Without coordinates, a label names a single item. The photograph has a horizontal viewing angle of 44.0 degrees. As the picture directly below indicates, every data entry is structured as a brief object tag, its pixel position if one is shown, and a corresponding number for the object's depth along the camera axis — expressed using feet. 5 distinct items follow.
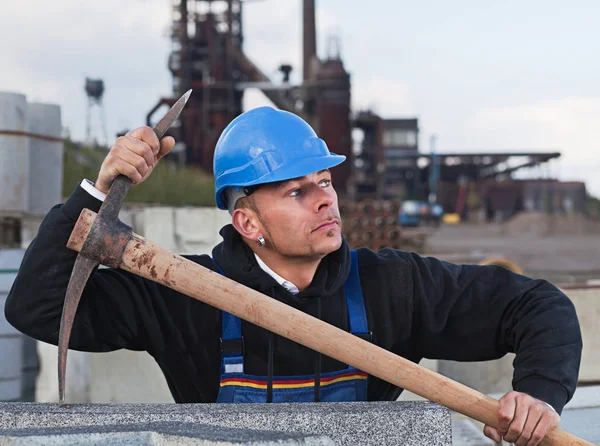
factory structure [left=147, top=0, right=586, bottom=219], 72.49
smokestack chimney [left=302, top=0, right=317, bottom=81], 82.33
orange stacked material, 36.47
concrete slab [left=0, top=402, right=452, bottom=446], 5.37
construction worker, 6.90
